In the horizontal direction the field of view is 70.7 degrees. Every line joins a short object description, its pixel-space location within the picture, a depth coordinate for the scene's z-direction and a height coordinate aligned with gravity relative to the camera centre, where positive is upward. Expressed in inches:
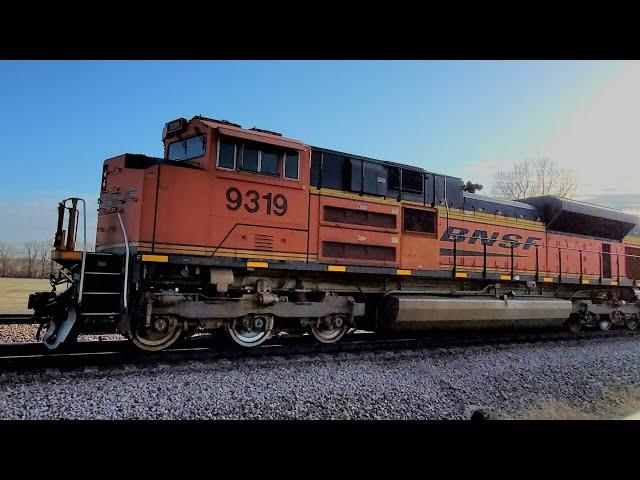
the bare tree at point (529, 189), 1491.1 +314.4
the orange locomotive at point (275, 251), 249.8 +15.4
